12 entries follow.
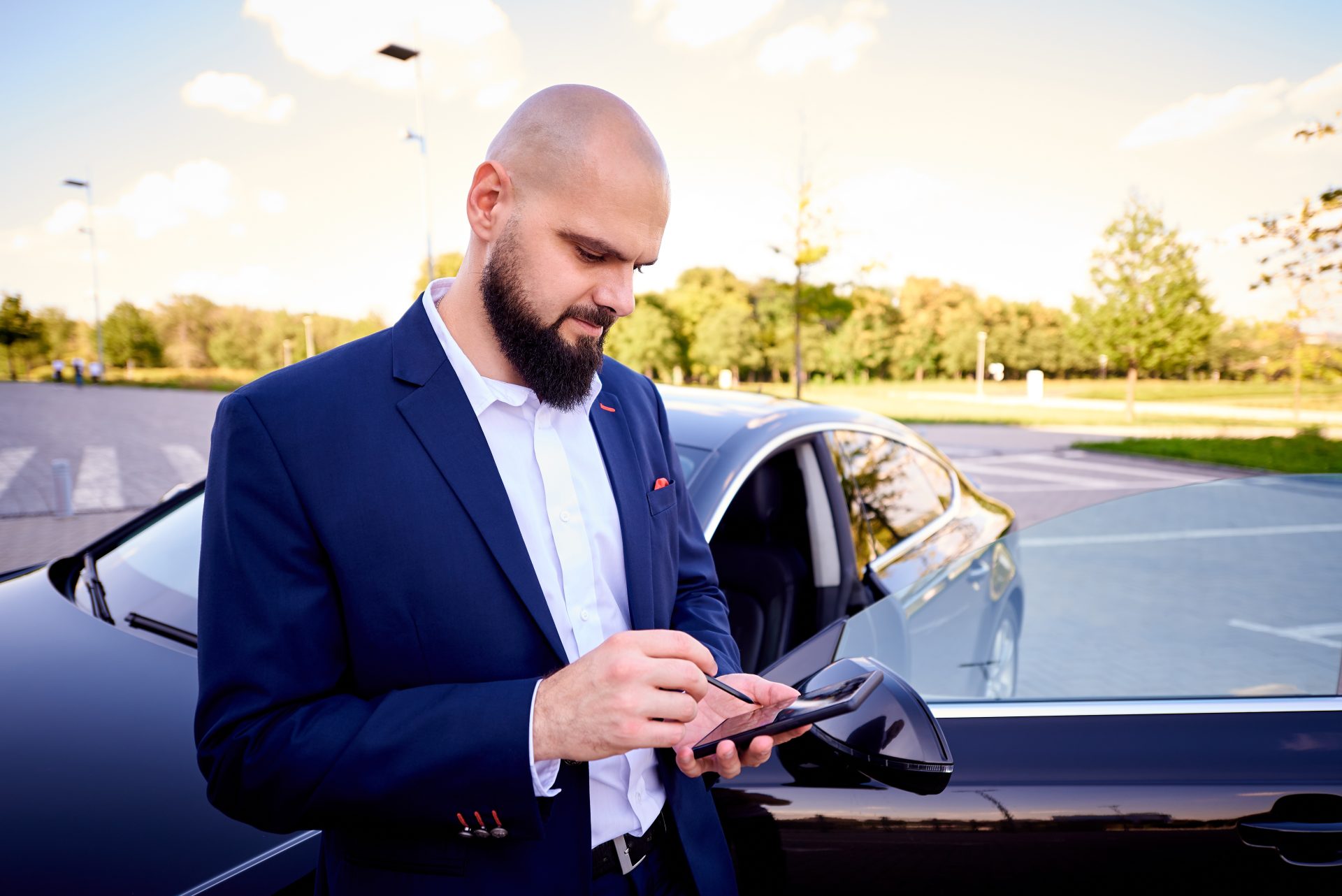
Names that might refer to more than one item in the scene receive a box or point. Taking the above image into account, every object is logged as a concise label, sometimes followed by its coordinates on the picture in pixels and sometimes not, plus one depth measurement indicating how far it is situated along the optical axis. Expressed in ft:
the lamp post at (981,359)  113.63
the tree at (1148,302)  66.80
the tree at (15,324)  143.23
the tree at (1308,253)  32.53
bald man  3.35
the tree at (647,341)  180.34
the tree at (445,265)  133.08
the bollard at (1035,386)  107.14
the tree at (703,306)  173.99
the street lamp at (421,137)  61.46
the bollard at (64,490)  29.27
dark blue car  4.62
